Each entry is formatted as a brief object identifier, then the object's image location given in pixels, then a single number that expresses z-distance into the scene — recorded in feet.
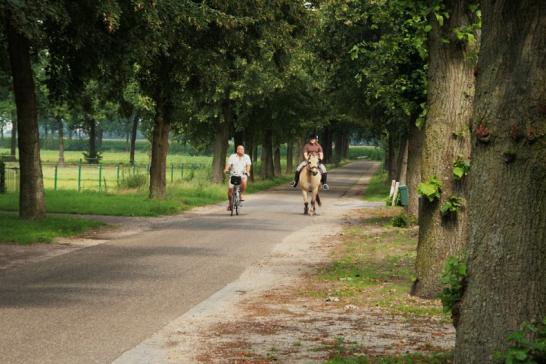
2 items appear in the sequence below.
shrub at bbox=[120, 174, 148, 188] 124.88
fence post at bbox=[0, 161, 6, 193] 116.26
